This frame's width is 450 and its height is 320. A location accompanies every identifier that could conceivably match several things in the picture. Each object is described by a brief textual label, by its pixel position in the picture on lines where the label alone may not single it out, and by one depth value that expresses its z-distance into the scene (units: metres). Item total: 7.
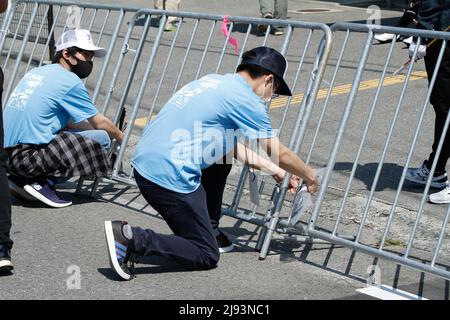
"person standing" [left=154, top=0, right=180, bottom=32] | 23.10
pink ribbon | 10.32
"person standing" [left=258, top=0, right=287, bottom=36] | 22.98
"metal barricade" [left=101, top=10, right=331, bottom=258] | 9.35
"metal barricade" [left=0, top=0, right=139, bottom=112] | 11.91
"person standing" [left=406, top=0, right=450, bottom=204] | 10.77
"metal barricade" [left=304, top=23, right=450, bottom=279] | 8.94
